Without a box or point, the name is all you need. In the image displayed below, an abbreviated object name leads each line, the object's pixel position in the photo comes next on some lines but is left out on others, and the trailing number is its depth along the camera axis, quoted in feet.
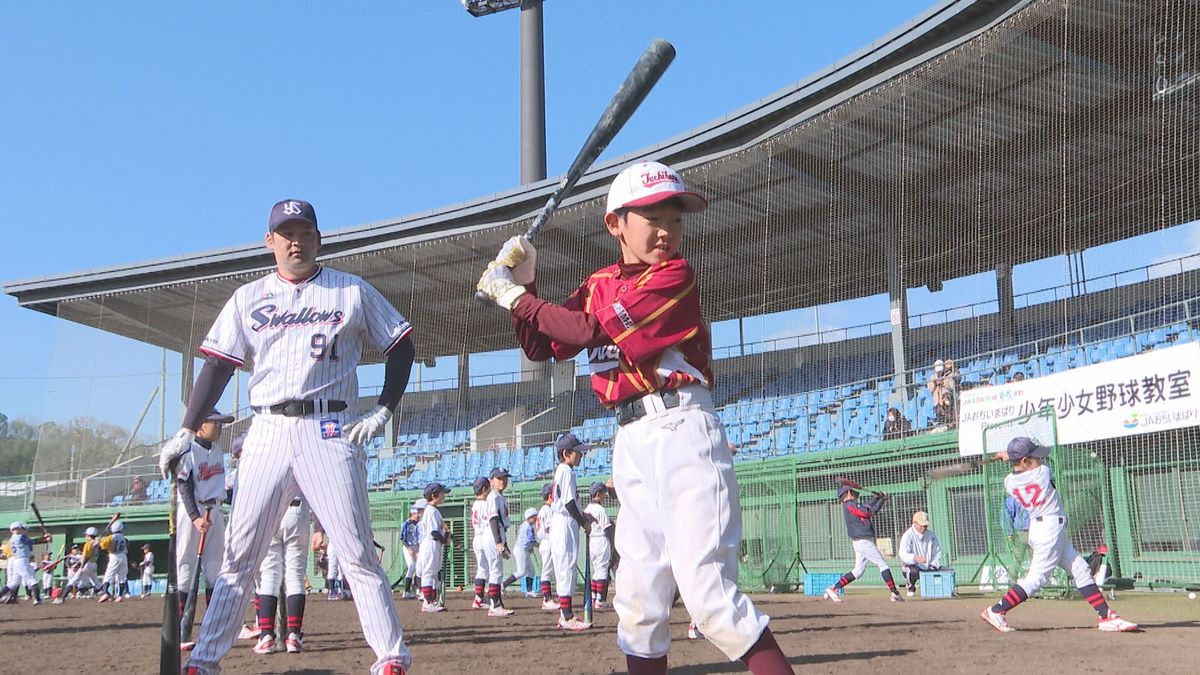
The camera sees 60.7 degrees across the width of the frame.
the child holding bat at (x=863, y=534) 51.52
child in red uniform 11.36
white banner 44.80
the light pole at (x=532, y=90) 119.96
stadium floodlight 127.65
